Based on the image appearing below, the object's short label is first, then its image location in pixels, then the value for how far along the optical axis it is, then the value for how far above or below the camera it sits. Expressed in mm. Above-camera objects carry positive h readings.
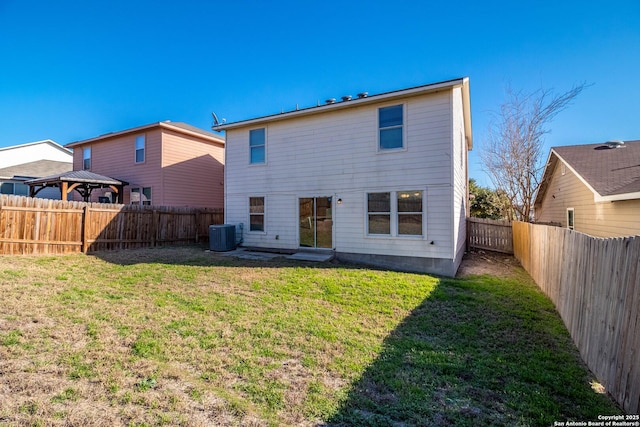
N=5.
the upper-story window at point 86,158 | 18297 +3415
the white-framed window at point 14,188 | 19609 +1668
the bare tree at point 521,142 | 15297 +4062
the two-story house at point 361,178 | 8914 +1304
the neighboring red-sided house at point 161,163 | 15453 +2886
